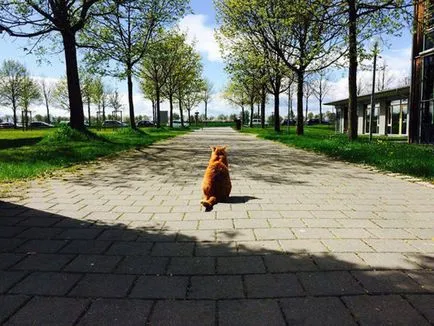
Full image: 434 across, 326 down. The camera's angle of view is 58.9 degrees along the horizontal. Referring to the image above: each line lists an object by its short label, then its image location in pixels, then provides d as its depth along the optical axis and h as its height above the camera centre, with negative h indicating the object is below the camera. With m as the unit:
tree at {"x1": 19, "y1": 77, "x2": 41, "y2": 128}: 60.19 +5.41
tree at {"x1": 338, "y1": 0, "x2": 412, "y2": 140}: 15.93 +4.20
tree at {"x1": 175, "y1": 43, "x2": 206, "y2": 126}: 42.40 +6.13
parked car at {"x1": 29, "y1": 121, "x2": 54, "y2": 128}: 72.25 +0.32
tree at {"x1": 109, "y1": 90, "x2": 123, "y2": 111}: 65.62 +4.42
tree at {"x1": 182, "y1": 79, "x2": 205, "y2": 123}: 71.39 +4.40
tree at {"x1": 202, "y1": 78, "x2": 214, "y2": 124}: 75.97 +5.24
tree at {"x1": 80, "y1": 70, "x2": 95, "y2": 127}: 58.44 +5.99
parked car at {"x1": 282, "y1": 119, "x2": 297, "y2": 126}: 76.12 -0.05
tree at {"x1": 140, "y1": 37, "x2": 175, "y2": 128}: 39.03 +5.85
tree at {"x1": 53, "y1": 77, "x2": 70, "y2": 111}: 69.00 +5.99
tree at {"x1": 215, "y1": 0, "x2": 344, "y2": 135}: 17.92 +5.37
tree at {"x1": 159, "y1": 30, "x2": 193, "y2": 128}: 36.56 +6.65
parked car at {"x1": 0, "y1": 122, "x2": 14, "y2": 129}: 72.05 +0.42
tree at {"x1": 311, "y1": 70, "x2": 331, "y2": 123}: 63.84 +4.92
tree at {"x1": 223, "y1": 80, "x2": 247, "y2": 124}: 63.60 +4.53
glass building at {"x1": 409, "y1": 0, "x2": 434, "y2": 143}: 20.55 +1.79
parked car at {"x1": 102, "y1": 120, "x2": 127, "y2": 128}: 71.44 +0.39
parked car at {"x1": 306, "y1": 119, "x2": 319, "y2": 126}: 77.94 -0.11
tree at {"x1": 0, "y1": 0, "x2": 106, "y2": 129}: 15.07 +4.09
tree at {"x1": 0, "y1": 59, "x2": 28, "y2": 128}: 59.53 +7.01
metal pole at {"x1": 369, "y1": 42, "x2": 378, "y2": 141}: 17.25 +2.74
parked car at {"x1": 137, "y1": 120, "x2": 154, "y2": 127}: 74.69 +0.29
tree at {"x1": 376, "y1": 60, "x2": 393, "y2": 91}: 55.28 +5.43
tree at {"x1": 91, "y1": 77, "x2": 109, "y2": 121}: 62.32 +5.28
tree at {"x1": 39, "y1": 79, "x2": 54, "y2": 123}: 72.31 +5.57
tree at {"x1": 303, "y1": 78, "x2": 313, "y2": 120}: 62.19 +4.93
